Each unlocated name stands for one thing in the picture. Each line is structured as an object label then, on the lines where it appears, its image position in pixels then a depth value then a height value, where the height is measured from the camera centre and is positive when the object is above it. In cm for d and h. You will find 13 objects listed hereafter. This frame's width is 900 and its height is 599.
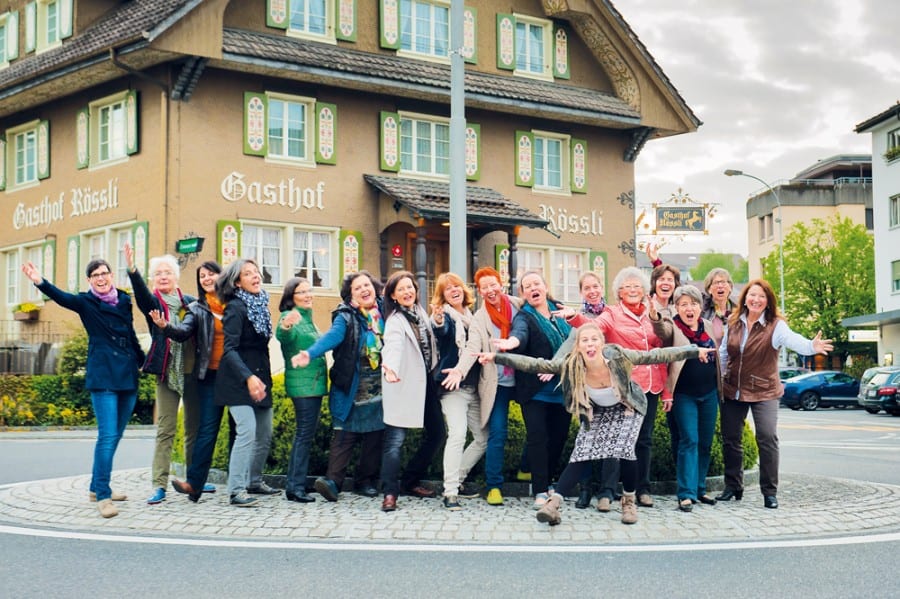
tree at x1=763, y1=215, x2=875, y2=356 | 5597 +398
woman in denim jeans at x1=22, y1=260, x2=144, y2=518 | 883 +10
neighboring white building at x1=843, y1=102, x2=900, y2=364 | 4738 +571
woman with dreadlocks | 830 -27
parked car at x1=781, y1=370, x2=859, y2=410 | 3825 -98
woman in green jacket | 927 -15
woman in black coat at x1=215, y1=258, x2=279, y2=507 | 886 +2
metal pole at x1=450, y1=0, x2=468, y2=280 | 1345 +253
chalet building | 2417 +552
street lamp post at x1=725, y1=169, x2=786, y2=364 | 4369 +547
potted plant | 2728 +147
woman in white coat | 893 -1
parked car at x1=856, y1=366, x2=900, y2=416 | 3303 -93
